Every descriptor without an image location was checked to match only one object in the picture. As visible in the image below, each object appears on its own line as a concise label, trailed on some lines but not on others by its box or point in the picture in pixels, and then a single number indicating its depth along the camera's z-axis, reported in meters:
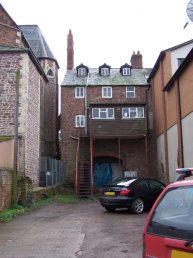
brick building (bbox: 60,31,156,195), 24.58
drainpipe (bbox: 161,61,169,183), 21.96
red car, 2.95
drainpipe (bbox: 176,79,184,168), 18.00
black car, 12.54
